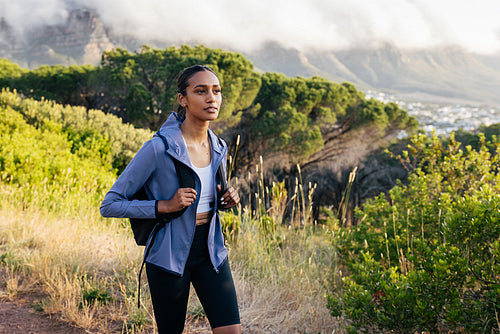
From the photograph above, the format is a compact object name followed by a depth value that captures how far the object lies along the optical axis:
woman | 1.65
